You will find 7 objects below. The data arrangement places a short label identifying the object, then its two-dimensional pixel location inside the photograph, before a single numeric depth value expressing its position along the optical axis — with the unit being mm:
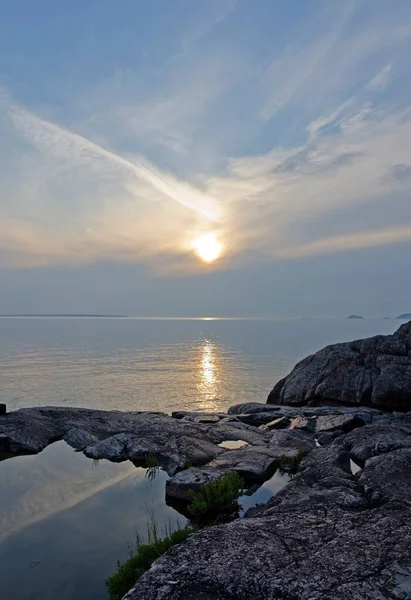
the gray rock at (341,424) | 22844
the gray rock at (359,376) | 30984
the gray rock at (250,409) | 30239
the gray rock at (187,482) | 14094
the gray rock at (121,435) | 18797
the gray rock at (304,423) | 23531
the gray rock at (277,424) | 24797
